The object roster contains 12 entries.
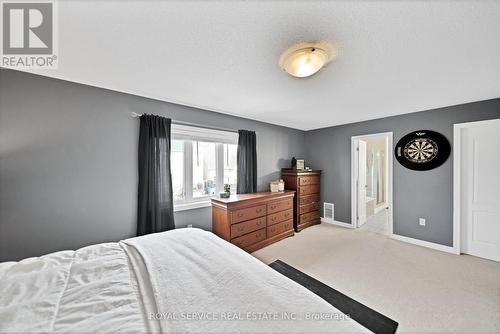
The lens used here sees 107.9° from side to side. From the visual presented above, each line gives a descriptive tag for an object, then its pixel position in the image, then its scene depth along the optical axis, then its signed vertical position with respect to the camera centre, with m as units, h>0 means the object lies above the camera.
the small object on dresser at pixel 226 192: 3.11 -0.45
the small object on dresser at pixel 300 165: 4.36 +0.03
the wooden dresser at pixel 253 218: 2.80 -0.89
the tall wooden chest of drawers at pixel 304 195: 4.02 -0.68
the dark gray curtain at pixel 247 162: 3.52 +0.08
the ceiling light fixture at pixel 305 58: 1.44 +0.89
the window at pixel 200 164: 2.88 +0.04
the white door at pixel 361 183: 4.16 -0.39
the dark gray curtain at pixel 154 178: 2.42 -0.16
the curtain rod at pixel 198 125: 2.42 +0.68
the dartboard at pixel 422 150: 3.03 +0.28
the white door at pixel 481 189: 2.66 -0.35
